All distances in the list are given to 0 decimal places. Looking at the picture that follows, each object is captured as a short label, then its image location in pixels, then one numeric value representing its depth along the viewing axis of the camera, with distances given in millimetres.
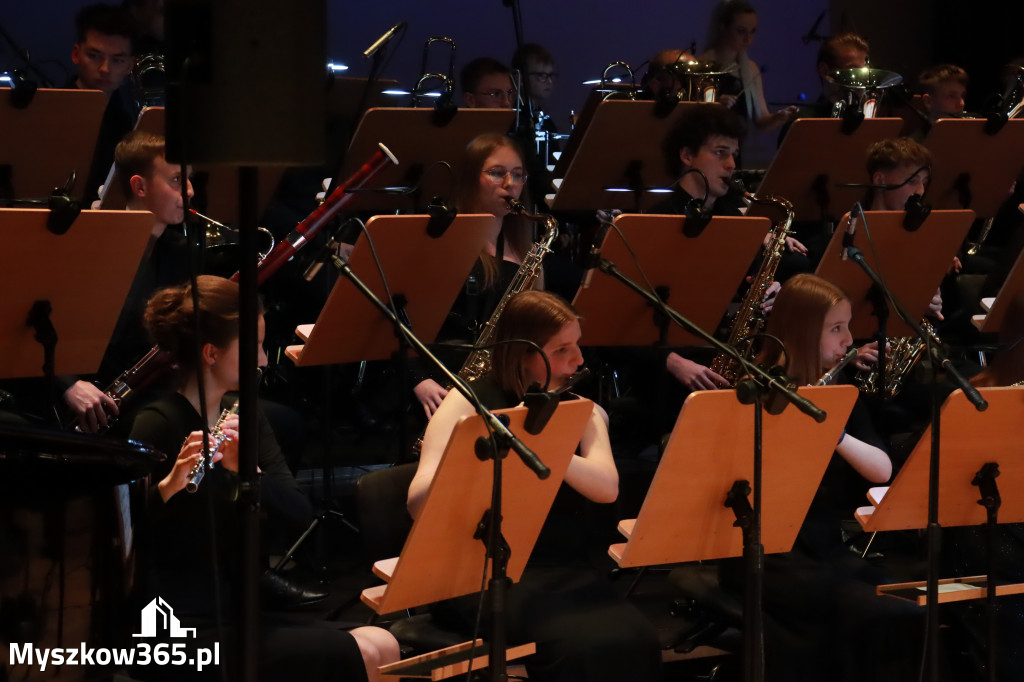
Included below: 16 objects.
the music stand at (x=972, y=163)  8859
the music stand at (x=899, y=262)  7285
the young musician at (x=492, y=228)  7562
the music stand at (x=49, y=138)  7262
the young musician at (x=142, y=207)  7043
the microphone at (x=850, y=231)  6691
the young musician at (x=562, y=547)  5219
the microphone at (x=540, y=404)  4430
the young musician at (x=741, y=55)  11398
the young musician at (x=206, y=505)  4824
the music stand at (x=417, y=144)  7820
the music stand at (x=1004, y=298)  7457
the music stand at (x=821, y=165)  8508
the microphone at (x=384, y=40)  7828
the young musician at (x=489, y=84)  9969
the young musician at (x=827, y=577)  5770
